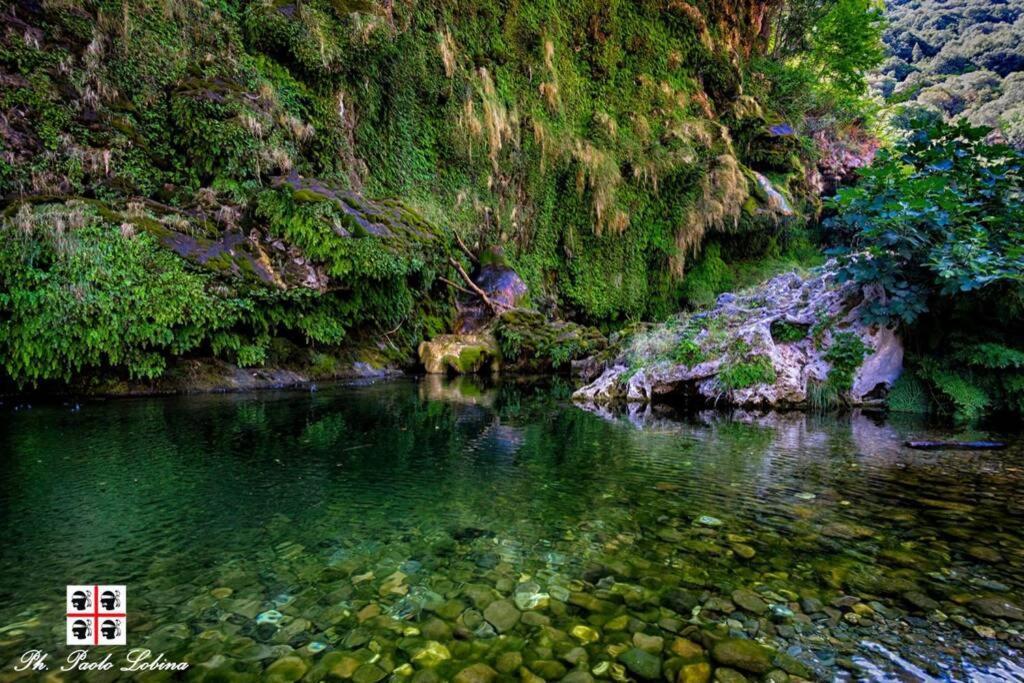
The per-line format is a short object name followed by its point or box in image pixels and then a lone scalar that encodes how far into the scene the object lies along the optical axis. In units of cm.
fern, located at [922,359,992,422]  639
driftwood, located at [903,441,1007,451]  468
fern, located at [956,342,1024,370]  612
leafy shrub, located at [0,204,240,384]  677
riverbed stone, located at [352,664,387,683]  167
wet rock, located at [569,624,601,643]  187
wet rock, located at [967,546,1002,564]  246
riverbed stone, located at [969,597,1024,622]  196
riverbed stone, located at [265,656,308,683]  165
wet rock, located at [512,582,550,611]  210
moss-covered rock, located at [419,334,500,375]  1237
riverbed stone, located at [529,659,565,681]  168
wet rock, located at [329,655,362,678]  168
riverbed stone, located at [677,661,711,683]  165
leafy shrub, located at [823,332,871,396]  729
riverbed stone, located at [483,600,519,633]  197
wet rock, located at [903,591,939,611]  204
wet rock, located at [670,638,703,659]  177
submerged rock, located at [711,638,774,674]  169
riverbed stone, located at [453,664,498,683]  166
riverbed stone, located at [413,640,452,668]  175
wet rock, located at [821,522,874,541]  273
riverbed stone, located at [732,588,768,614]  203
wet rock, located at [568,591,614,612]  207
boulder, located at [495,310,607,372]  1295
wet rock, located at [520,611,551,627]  198
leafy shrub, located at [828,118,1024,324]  585
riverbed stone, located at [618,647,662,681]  169
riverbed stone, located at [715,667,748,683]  163
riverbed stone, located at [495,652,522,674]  171
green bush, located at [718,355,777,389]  749
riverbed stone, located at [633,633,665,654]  181
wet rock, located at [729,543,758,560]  252
